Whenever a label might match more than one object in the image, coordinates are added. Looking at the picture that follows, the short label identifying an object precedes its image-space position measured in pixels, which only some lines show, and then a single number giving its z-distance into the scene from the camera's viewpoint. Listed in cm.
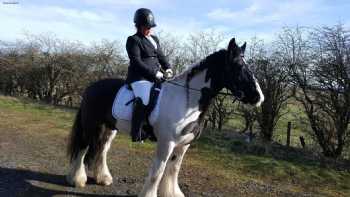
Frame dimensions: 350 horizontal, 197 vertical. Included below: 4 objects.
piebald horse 515
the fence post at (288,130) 1039
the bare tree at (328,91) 882
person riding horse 558
